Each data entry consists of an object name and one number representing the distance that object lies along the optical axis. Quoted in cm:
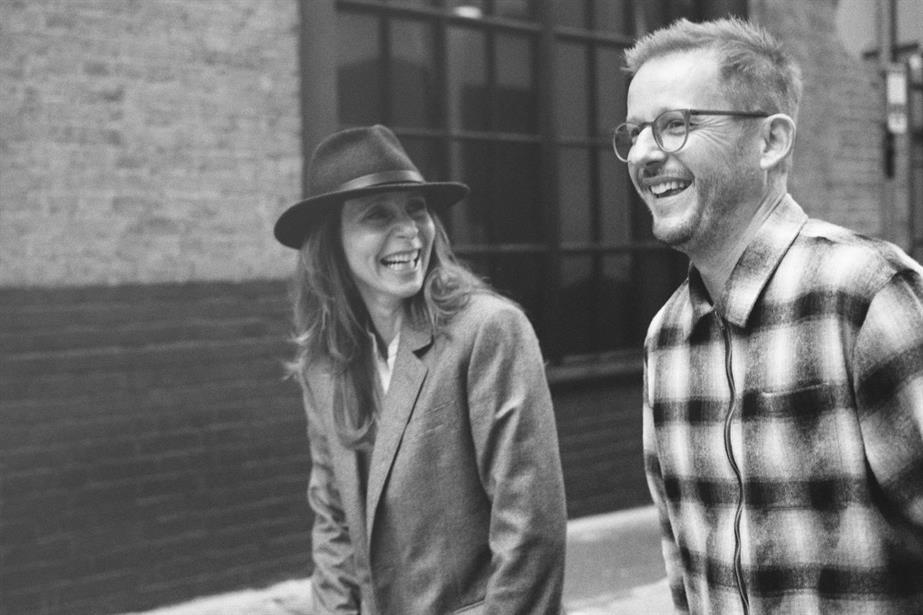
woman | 243
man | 156
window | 614
